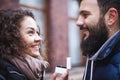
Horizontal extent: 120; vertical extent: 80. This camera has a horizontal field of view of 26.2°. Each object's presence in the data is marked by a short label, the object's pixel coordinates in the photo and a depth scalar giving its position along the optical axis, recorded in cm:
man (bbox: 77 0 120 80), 180
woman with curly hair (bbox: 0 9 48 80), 195
